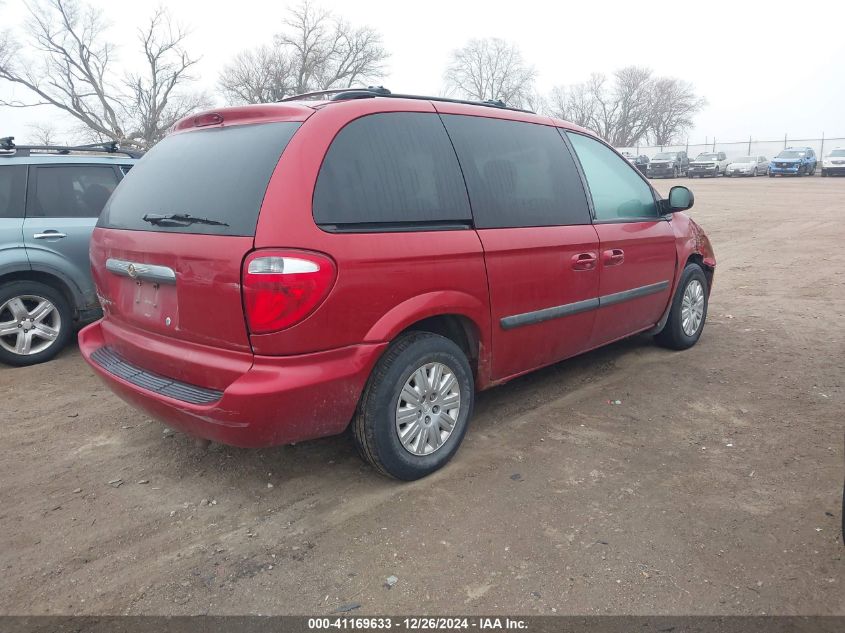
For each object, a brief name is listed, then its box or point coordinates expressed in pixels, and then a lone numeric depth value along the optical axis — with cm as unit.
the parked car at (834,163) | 3456
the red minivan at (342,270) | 263
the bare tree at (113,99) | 4375
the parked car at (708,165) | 4062
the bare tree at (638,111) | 8031
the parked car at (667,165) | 4109
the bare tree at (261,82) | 5225
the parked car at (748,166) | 4016
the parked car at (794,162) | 3623
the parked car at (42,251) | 508
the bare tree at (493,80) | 7356
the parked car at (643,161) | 3986
